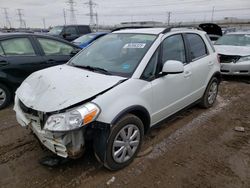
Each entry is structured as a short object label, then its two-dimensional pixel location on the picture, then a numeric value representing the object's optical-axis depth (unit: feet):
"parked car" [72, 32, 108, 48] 32.46
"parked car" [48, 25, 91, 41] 42.32
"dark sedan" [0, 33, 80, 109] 15.97
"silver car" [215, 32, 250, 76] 23.08
